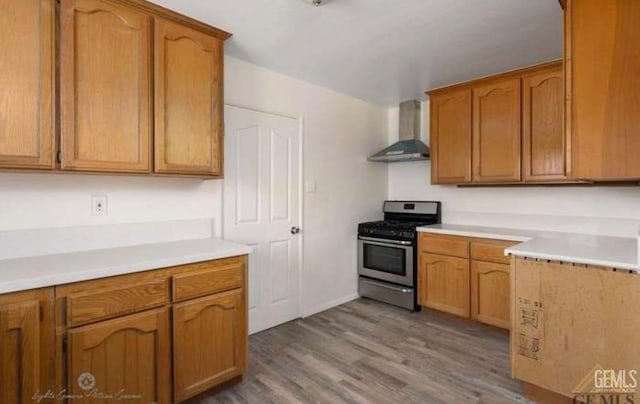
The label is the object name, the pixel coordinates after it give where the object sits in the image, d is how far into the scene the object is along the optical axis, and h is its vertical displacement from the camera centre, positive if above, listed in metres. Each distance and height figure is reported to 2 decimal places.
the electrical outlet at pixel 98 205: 1.90 -0.03
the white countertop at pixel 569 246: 1.65 -0.30
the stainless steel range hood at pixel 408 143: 3.42 +0.64
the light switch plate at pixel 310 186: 3.12 +0.14
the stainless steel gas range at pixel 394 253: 3.27 -0.57
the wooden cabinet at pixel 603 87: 1.52 +0.57
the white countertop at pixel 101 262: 1.31 -0.31
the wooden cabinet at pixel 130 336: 1.29 -0.65
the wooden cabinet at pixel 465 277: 2.73 -0.71
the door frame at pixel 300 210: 3.05 -0.09
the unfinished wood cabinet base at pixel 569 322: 1.58 -0.66
